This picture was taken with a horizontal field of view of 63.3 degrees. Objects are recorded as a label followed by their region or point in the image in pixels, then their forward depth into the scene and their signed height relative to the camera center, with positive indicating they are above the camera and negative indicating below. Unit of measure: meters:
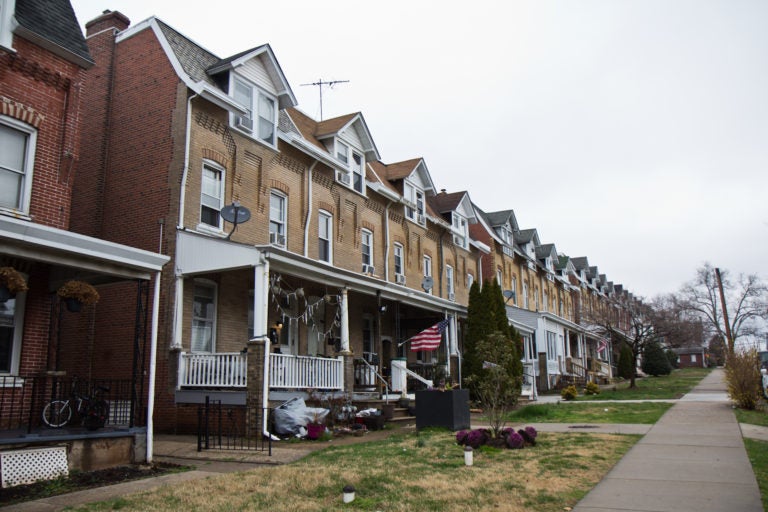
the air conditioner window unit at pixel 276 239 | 18.61 +4.00
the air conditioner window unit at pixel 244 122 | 17.86 +7.20
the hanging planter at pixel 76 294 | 10.34 +1.36
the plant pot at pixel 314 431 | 13.73 -1.25
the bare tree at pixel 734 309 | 65.38 +6.73
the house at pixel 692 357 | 116.38 +2.27
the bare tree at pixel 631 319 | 34.50 +2.97
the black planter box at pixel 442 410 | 14.19 -0.85
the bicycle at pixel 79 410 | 9.75 -0.56
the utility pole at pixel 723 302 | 46.23 +5.04
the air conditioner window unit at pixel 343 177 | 22.53 +7.07
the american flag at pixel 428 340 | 21.36 +1.11
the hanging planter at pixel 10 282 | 9.38 +1.42
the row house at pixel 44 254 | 9.11 +1.91
